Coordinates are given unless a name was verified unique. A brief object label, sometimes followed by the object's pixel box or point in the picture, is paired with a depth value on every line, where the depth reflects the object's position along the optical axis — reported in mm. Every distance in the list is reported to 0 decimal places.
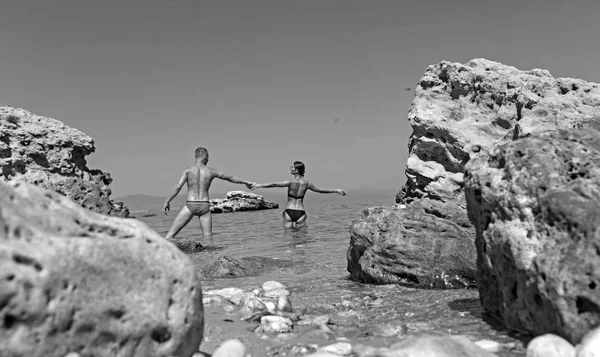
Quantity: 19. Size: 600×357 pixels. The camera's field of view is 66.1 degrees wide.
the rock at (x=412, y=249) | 5910
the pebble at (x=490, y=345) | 3248
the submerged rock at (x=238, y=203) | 34656
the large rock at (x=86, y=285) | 2305
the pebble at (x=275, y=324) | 3988
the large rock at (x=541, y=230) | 2992
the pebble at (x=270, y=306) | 4727
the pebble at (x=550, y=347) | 2693
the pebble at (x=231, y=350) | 2789
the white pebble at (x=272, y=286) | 5861
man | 11875
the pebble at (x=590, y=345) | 2496
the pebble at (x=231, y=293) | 5352
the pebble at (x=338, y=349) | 3295
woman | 14961
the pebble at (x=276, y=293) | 5520
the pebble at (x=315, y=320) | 4234
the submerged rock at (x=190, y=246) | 10062
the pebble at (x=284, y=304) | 4765
